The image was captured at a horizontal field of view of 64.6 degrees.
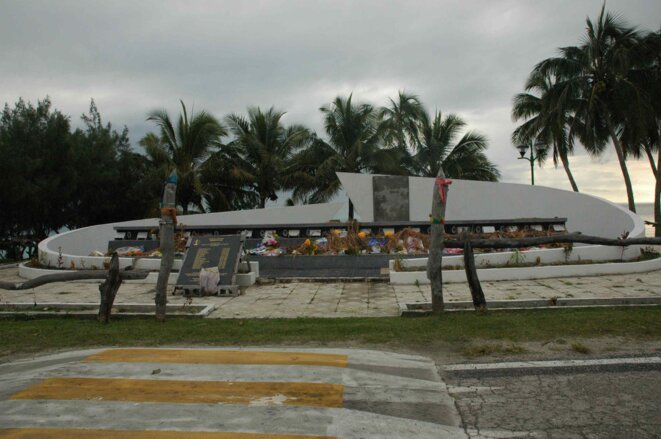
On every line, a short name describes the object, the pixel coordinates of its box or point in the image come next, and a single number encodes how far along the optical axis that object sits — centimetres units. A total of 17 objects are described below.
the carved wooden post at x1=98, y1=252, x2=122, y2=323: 825
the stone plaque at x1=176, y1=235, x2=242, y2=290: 1186
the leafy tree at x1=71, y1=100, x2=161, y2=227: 2478
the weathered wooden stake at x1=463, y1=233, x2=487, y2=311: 818
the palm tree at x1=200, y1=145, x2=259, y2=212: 2862
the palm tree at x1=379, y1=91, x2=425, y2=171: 2997
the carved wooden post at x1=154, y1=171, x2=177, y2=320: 838
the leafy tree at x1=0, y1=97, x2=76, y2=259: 2141
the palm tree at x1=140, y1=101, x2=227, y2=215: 2841
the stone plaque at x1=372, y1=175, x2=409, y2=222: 2005
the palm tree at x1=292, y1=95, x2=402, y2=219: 2923
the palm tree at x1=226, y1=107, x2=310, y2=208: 3009
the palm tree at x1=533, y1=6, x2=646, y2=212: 2341
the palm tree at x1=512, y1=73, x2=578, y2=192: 2536
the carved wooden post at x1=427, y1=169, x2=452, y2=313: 817
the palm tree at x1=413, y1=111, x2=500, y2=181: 3297
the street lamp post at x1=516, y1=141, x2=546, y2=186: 1959
